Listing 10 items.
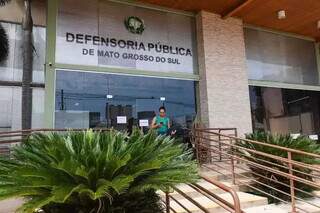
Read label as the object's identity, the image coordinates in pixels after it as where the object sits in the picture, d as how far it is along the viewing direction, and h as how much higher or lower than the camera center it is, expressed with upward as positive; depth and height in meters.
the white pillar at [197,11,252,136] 9.62 +1.58
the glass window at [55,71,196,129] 8.03 +0.86
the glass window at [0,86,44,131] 7.51 +0.62
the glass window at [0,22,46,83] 7.72 +1.86
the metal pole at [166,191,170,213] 3.42 -0.72
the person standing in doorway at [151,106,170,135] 7.25 +0.19
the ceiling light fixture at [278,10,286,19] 10.14 +3.35
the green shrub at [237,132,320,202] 6.37 -0.59
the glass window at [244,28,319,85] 10.96 +2.32
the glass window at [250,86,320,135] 10.70 +0.57
